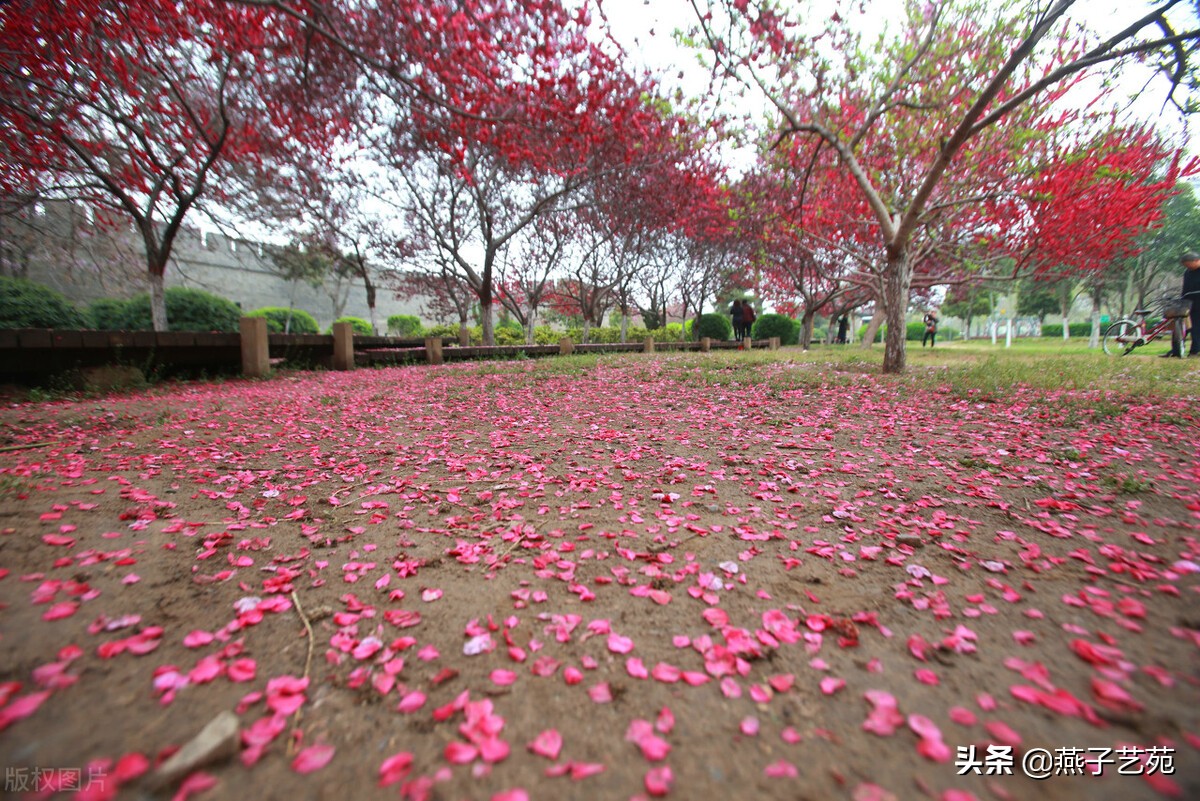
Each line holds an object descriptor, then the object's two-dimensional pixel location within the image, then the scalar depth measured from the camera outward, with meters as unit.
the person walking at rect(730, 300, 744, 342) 17.08
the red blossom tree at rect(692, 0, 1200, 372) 4.68
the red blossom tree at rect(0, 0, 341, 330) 5.65
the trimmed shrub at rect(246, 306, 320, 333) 16.61
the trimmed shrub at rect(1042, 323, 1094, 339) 30.56
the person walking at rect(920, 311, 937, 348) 16.11
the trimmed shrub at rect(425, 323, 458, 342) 18.03
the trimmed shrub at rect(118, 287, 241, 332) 9.98
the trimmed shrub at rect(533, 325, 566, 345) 20.78
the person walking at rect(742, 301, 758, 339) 17.14
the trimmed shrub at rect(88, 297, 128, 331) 9.92
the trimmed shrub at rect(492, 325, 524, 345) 19.78
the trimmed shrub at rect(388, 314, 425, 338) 25.48
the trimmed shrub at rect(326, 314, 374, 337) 21.23
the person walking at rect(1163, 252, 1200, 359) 7.73
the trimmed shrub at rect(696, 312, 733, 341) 22.08
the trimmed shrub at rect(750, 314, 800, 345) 22.17
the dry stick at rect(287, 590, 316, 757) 1.14
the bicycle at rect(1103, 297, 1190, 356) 8.66
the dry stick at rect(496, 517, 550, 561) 2.10
